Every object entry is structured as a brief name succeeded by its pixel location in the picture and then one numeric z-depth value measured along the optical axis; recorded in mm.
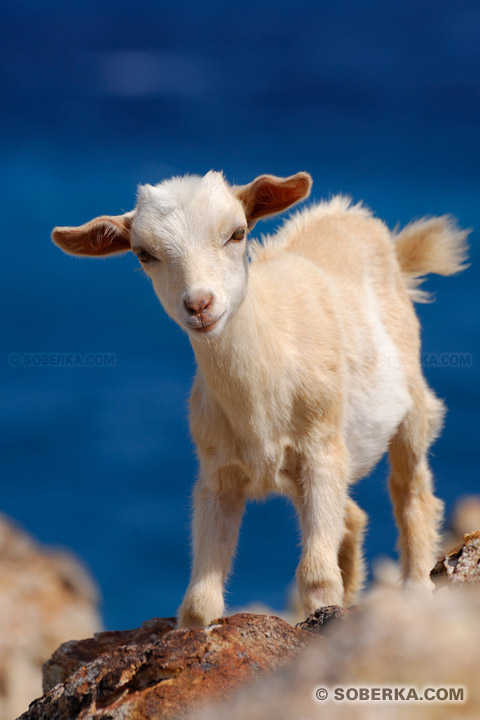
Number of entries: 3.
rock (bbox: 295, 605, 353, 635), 4695
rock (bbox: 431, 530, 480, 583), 4523
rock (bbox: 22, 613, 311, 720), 3928
